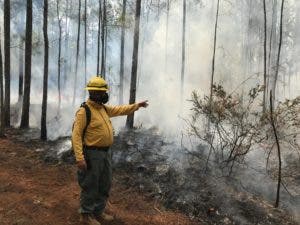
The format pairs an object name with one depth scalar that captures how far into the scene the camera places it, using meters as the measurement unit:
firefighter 3.29
